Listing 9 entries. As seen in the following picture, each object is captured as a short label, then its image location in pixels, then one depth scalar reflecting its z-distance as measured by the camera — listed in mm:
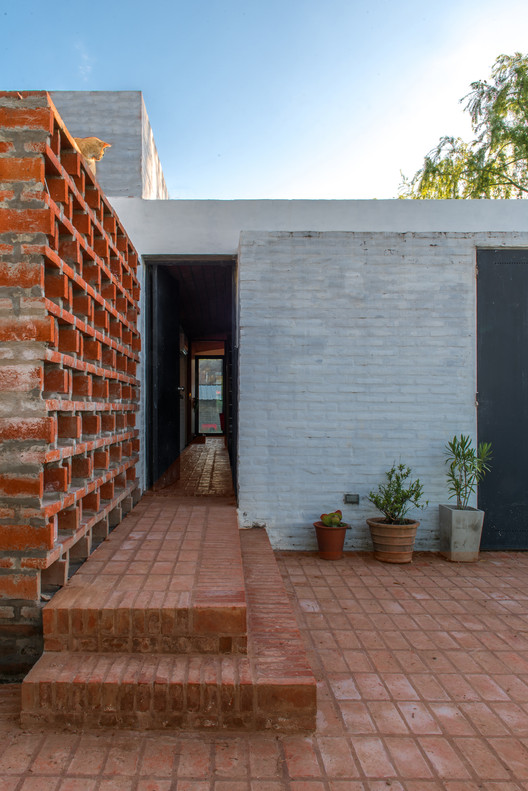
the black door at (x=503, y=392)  4910
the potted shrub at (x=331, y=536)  4461
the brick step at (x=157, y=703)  2094
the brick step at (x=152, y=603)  2336
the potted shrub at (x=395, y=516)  4434
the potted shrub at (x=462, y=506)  4551
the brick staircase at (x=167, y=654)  2098
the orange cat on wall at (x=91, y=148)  3836
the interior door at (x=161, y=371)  5469
